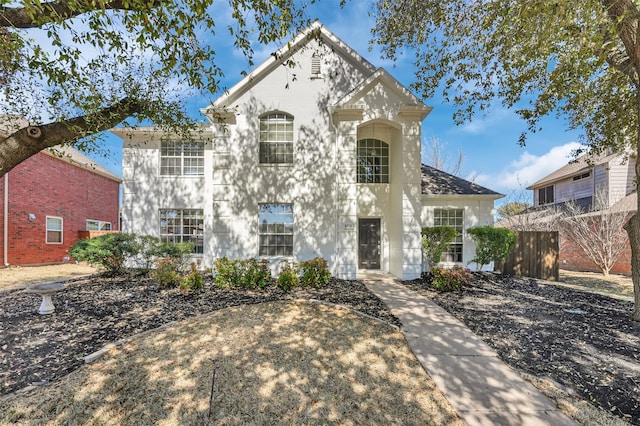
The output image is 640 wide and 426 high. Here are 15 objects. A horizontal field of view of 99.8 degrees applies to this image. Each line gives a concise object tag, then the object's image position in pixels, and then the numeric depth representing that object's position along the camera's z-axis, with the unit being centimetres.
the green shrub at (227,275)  805
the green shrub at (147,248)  956
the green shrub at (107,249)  902
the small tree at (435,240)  989
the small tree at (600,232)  1257
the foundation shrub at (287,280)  794
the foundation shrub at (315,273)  841
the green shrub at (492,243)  1026
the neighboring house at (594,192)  1370
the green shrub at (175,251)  952
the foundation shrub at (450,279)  827
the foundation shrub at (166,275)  820
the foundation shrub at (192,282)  768
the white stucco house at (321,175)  976
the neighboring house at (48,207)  1309
